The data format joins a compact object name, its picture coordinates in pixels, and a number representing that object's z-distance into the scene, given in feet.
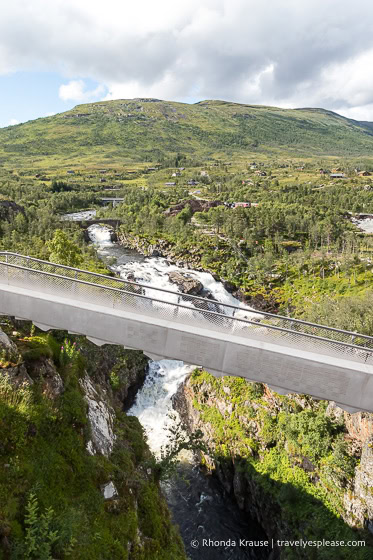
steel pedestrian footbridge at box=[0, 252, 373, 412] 39.29
